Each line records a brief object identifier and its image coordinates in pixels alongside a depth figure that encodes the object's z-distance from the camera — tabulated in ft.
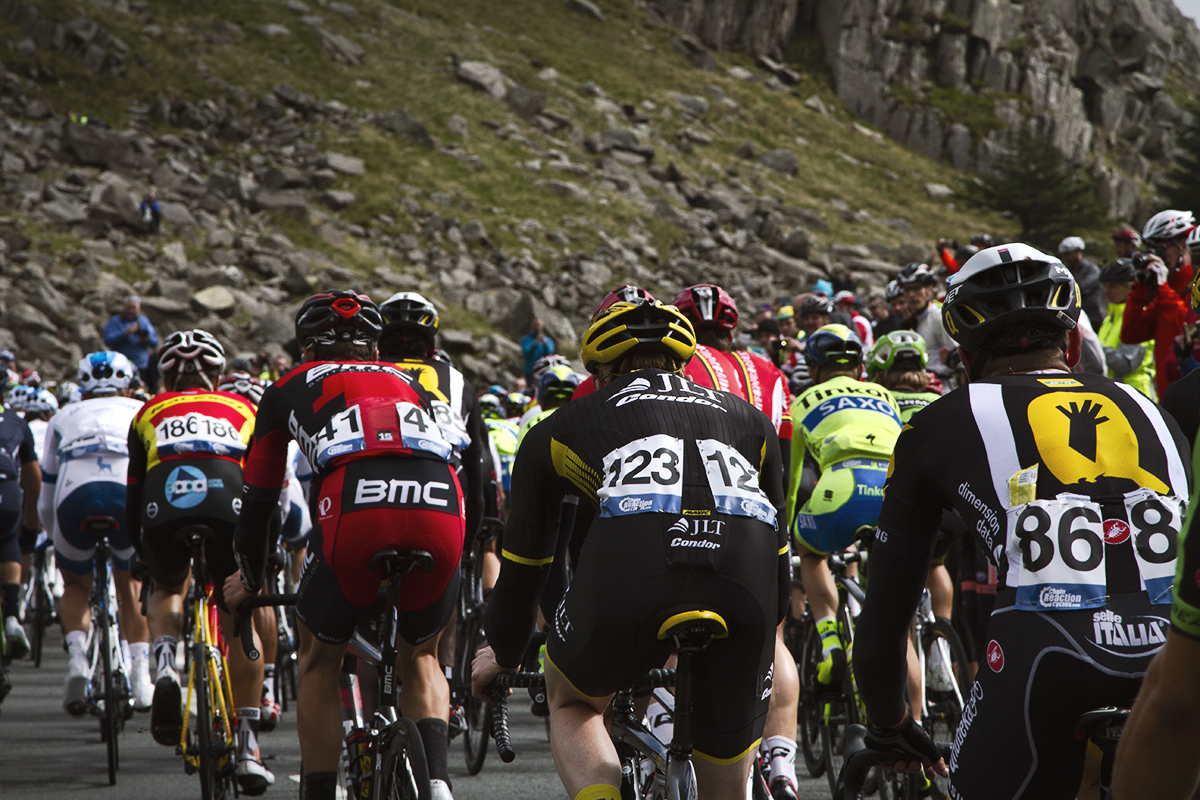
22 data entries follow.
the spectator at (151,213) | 285.43
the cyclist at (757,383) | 36.01
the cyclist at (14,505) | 60.23
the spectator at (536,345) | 160.97
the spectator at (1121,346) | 63.21
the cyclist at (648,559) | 21.86
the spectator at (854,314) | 88.79
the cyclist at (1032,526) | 16.80
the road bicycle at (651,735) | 21.67
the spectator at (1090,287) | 81.46
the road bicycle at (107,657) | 47.85
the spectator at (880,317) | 83.10
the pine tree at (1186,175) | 422.00
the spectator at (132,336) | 143.64
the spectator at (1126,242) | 70.90
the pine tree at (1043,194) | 452.35
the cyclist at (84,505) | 51.19
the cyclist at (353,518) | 29.76
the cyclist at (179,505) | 42.09
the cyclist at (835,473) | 41.83
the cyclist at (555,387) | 63.46
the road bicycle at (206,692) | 39.27
